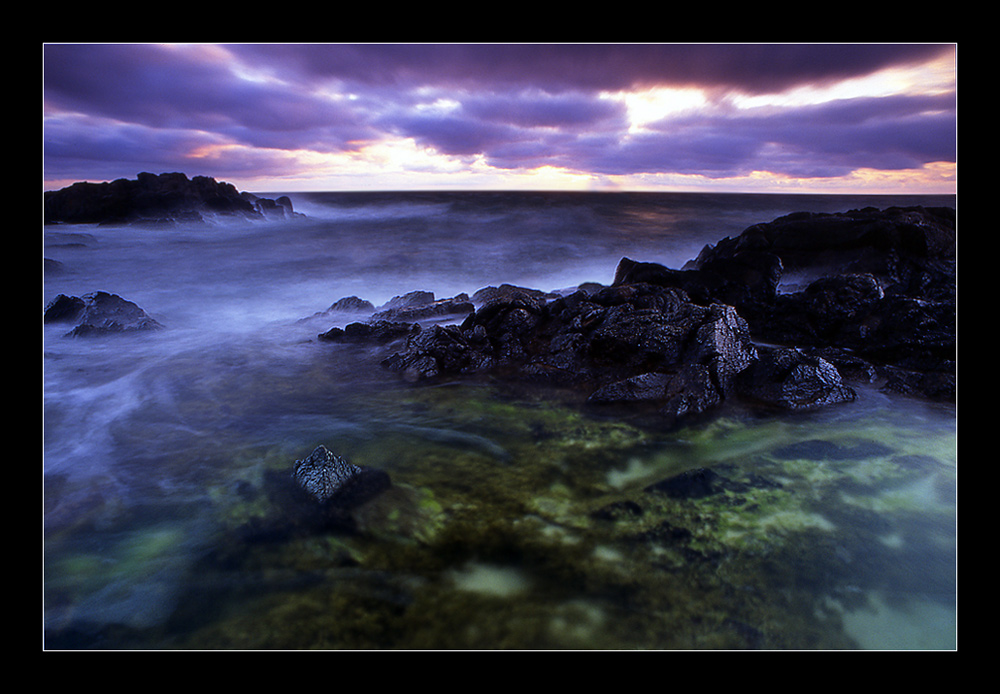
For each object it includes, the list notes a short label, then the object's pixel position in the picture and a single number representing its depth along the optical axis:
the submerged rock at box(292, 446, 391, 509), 3.21
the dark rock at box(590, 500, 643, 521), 3.04
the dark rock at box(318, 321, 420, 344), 7.36
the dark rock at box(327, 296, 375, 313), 9.57
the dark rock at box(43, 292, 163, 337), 7.00
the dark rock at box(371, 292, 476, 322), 8.92
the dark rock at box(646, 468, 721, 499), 3.26
